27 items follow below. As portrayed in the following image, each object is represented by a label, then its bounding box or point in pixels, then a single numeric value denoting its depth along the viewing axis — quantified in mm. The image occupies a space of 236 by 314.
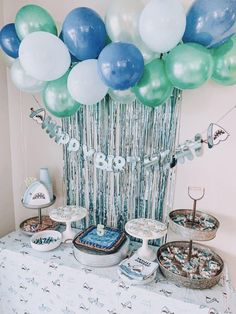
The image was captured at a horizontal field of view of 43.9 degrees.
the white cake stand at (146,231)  1478
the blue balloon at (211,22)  1041
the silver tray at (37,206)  1735
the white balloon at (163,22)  1054
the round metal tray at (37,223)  1750
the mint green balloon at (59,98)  1361
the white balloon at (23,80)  1407
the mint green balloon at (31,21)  1300
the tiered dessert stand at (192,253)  1360
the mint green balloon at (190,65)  1100
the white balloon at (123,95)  1345
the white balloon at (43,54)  1213
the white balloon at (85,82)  1241
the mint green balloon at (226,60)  1183
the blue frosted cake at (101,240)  1502
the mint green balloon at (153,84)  1199
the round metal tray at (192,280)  1329
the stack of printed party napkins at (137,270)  1354
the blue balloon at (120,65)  1093
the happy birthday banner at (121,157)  1448
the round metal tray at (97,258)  1467
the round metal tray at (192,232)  1370
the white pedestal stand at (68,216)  1642
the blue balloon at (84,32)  1176
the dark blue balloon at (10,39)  1363
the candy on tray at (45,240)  1620
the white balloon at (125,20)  1135
